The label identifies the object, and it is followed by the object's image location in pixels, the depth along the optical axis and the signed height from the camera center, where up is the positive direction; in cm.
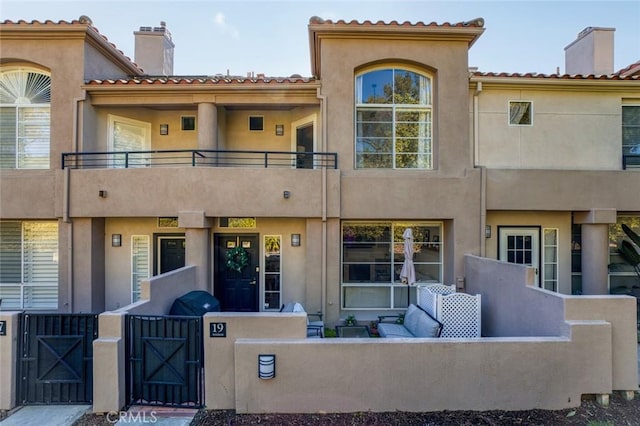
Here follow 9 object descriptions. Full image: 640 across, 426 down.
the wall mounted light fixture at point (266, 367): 512 -241
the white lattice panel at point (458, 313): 717 -219
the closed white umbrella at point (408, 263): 824 -123
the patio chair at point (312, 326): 729 -266
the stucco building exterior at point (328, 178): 880 +100
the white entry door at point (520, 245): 1002 -93
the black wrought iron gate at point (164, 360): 537 -242
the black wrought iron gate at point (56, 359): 546 -244
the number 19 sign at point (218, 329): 536 -189
